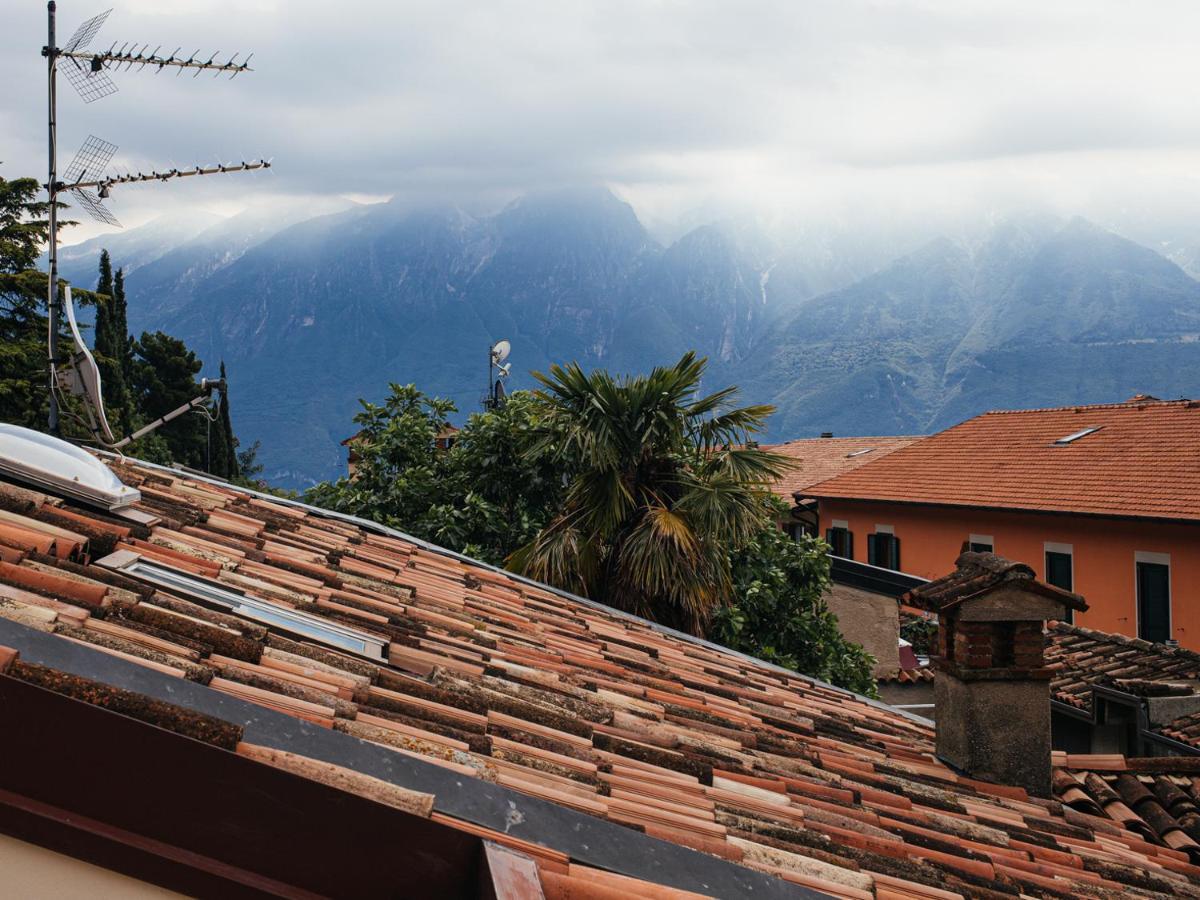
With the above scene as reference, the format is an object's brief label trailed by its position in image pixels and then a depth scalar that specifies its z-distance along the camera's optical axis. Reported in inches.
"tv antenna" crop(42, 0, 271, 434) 367.4
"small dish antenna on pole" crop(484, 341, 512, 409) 691.5
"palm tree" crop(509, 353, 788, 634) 413.1
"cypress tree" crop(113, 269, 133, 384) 1769.9
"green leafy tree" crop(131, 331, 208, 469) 1930.4
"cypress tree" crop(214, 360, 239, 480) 1876.2
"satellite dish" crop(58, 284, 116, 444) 313.1
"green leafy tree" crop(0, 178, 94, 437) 1123.3
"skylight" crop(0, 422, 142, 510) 174.1
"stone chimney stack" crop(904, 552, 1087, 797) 245.9
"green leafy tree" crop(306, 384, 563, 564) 573.0
